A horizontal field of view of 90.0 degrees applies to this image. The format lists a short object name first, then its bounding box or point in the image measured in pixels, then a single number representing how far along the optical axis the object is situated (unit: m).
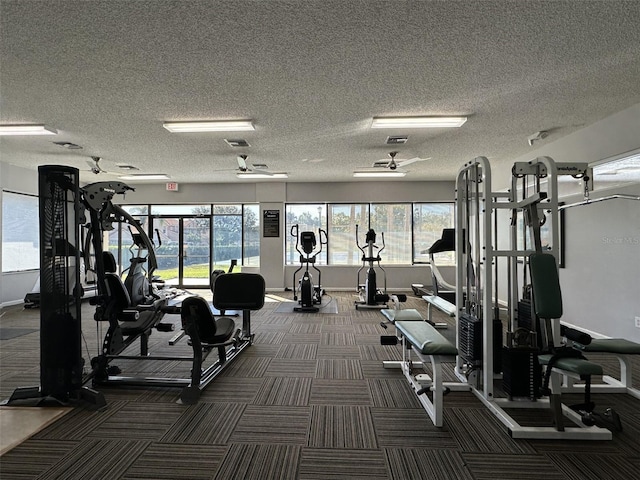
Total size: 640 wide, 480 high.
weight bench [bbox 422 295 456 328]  3.99
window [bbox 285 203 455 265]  8.34
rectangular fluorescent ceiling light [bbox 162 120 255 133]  4.13
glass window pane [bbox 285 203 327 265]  8.48
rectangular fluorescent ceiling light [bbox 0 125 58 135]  4.18
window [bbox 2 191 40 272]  6.23
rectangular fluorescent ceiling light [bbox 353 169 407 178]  7.02
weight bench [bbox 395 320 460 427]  2.28
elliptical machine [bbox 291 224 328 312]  6.06
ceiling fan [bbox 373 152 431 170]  5.54
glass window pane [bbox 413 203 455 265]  8.33
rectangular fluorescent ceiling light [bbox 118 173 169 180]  7.40
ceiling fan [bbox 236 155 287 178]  5.73
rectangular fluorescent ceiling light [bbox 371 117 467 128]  3.99
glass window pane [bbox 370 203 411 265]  8.35
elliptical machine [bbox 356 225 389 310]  6.24
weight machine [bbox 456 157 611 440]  2.23
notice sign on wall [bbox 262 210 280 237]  8.34
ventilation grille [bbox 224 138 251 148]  4.86
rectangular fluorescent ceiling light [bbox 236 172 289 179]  7.24
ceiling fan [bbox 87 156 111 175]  5.92
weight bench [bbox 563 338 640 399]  2.53
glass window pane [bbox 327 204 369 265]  8.41
